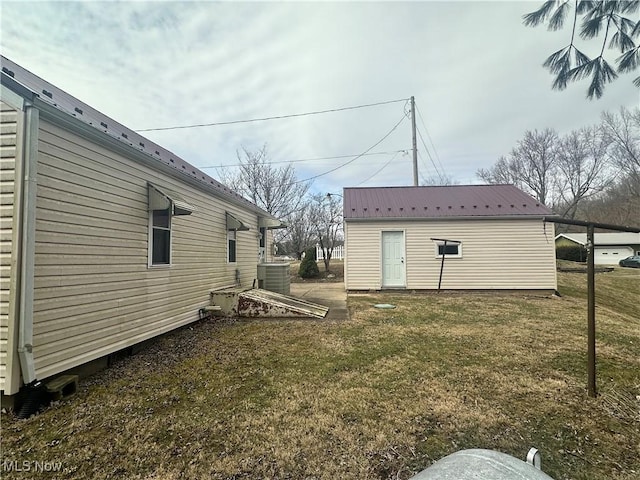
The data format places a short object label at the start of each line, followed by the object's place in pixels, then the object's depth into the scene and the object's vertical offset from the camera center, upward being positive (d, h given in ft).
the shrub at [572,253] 85.20 -0.60
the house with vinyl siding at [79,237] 9.07 +0.52
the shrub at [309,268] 53.06 -3.04
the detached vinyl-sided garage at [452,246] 33.55 +0.53
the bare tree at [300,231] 71.20 +4.80
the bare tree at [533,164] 88.58 +26.15
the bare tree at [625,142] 72.28 +26.75
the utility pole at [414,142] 46.19 +16.50
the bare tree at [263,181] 64.18 +14.73
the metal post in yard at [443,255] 33.37 -0.52
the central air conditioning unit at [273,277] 33.37 -2.89
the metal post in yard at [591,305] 9.91 -1.77
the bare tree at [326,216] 74.28 +8.64
